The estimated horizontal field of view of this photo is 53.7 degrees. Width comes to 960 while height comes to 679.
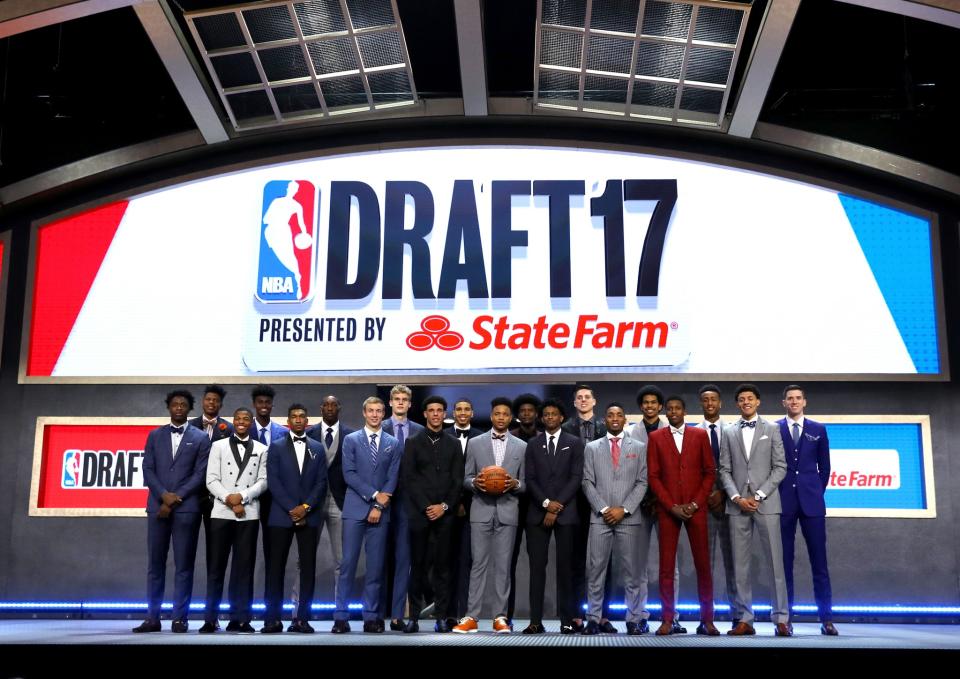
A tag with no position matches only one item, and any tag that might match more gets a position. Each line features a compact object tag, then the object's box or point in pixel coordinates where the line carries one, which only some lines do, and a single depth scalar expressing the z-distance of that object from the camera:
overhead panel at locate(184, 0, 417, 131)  9.33
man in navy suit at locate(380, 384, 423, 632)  7.54
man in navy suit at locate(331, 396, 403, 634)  7.51
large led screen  10.11
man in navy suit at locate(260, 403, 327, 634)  7.44
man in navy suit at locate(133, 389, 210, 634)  7.61
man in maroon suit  7.27
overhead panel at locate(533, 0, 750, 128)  9.20
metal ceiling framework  8.46
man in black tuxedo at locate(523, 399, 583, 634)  7.33
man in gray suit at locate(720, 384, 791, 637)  7.28
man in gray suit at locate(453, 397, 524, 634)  7.36
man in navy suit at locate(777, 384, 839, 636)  7.55
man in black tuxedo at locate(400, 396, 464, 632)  7.46
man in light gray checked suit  7.31
